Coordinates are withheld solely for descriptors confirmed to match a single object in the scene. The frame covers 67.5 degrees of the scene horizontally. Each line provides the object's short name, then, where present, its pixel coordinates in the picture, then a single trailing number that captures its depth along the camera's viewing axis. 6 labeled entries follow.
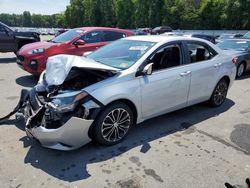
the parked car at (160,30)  26.94
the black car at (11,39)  8.85
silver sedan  2.52
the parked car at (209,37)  12.61
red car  5.51
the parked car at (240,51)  6.62
